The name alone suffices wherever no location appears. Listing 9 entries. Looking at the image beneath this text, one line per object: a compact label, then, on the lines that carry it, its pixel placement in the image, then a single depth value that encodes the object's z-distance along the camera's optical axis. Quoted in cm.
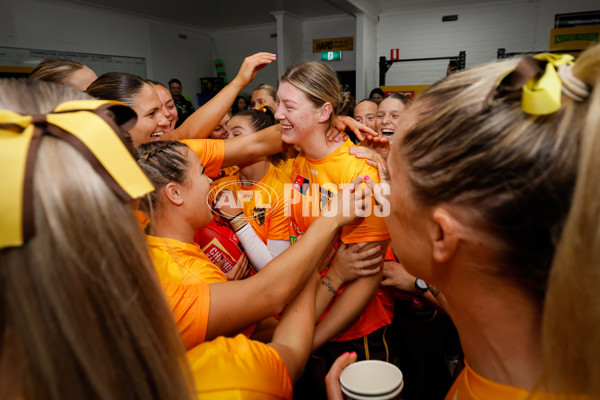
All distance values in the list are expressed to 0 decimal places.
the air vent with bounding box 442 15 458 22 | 927
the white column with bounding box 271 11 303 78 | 1028
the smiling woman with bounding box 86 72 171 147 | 191
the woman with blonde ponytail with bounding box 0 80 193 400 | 49
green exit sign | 1108
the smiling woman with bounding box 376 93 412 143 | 339
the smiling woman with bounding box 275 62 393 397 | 172
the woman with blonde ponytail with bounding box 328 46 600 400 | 56
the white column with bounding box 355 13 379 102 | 921
